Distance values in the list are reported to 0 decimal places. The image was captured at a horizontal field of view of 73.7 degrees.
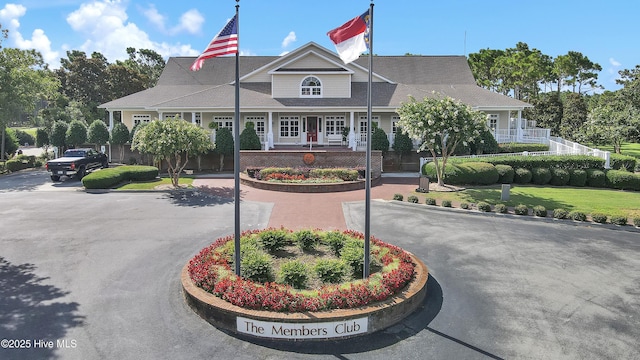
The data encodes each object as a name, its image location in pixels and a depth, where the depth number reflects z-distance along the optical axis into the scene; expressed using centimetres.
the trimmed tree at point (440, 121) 1973
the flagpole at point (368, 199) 806
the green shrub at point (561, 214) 1529
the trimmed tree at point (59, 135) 3241
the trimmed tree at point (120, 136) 2972
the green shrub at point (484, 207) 1627
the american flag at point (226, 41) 798
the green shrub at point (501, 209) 1605
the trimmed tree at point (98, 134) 3061
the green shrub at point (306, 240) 1089
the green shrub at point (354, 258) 923
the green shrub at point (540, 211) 1549
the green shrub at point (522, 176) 2242
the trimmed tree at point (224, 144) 2752
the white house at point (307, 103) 2912
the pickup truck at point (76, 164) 2309
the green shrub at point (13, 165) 2803
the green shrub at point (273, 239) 1075
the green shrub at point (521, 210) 1560
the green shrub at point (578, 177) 2248
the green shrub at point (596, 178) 2239
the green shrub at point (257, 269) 862
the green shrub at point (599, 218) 1483
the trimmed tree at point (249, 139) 2792
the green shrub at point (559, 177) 2239
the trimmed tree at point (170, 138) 1984
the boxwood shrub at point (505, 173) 2227
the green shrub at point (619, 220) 1451
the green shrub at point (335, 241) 1073
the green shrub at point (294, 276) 842
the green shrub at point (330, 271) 871
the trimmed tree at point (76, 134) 3177
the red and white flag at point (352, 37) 800
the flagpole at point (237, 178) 789
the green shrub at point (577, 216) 1506
